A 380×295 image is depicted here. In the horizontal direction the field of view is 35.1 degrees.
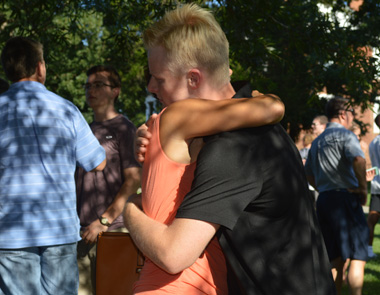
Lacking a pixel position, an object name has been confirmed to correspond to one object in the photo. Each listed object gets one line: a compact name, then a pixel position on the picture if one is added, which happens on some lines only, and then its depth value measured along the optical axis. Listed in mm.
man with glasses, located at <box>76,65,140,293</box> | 4637
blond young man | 1606
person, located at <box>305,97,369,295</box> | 6418
